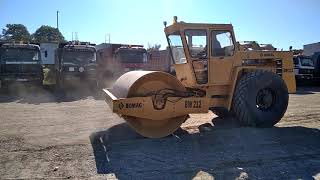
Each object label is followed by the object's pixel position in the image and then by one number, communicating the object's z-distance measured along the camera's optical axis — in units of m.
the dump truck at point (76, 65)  12.63
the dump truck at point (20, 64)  12.17
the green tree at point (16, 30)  53.94
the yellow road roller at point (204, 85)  5.27
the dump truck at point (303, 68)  15.58
